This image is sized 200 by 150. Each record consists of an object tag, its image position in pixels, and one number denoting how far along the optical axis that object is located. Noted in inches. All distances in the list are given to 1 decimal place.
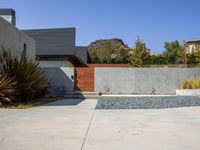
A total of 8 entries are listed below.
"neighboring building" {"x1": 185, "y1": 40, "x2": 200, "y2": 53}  1498.5
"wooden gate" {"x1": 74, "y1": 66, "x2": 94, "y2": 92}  471.2
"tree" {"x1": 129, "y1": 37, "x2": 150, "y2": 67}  899.7
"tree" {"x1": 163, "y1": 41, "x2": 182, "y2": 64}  1089.8
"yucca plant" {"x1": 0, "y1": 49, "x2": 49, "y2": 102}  283.0
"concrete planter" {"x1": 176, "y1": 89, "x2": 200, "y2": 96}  410.2
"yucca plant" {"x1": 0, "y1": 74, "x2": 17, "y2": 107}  256.3
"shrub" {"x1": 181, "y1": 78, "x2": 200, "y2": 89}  432.2
